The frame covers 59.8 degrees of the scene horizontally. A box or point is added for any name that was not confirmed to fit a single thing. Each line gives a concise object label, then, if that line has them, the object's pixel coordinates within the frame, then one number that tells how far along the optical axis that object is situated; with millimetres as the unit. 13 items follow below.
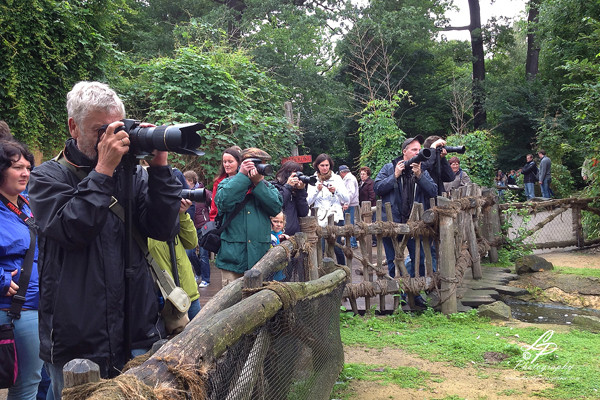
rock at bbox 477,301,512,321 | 6531
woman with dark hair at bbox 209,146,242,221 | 5062
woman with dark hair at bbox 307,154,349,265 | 7758
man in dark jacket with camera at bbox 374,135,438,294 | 6621
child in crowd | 5555
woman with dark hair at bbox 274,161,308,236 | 5446
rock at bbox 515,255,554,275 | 9359
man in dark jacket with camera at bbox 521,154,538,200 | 18141
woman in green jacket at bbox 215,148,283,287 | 4320
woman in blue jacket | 2852
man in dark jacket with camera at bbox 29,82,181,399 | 2035
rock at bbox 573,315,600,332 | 6211
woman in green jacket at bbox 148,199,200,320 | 3416
